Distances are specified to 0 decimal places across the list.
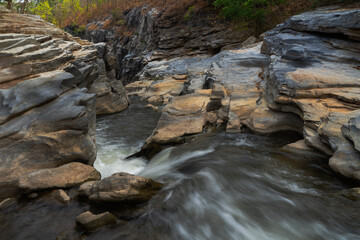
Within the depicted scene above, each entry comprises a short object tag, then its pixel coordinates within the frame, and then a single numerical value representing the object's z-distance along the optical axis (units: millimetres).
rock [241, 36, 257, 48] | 18709
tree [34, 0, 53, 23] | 35906
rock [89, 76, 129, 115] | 13816
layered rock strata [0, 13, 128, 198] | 5207
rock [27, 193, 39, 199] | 4648
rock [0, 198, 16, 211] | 4434
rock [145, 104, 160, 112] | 14189
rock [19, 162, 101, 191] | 4730
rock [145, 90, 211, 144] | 7641
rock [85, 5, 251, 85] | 23391
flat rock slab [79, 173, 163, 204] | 4121
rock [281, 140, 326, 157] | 5562
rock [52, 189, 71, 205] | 4465
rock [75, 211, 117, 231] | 3703
